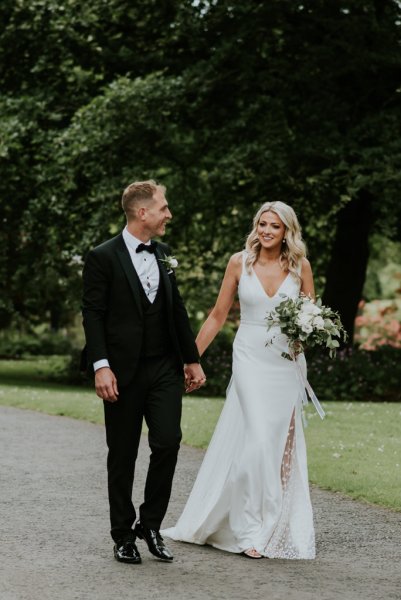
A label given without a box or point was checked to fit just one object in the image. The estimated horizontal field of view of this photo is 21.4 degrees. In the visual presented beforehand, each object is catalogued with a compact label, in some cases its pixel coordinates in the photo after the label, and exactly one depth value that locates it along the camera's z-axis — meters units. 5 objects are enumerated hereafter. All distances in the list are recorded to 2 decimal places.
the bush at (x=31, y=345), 40.47
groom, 5.96
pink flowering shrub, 31.41
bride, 6.33
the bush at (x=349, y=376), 19.53
